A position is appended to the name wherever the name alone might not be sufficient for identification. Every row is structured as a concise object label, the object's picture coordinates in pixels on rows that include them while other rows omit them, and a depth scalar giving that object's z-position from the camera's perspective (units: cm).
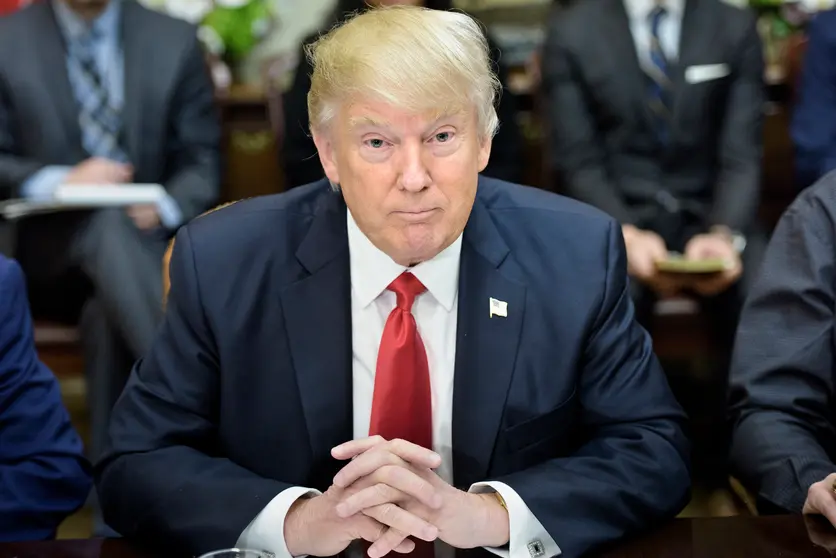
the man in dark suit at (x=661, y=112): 491
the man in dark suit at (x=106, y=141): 453
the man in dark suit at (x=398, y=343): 351
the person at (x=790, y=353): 366
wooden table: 337
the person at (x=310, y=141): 469
